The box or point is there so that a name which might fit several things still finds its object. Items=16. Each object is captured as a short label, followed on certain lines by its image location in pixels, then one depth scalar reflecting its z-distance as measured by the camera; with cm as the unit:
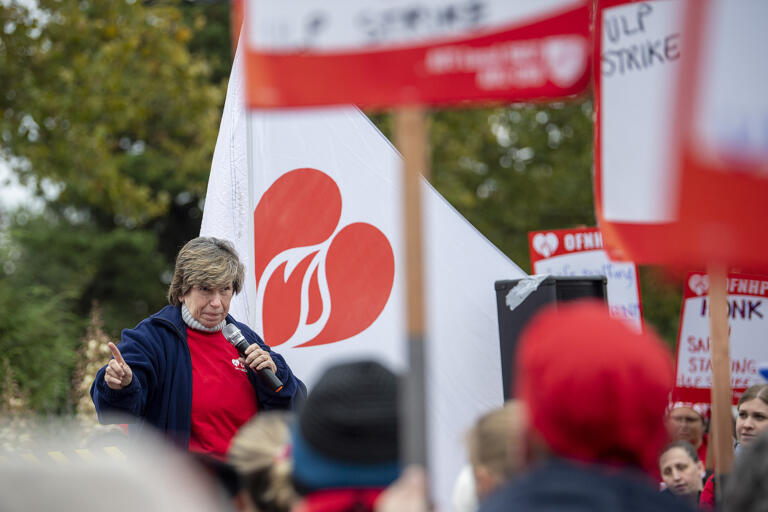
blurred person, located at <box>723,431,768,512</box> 454
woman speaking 906
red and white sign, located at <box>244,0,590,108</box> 549
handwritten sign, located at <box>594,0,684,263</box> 599
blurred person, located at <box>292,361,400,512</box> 476
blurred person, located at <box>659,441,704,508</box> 1068
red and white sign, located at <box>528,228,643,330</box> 1562
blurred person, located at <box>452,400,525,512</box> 511
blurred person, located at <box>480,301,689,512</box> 415
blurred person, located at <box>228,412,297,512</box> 528
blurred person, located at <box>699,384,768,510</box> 1011
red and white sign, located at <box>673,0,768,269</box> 555
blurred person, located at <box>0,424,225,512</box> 356
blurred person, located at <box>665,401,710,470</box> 1241
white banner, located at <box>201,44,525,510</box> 1057
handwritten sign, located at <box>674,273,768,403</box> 1412
